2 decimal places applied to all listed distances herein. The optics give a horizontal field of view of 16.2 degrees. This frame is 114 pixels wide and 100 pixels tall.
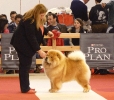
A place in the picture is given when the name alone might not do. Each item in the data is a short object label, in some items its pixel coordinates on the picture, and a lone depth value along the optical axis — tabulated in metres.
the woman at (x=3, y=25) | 9.31
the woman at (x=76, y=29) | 9.26
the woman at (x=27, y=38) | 6.02
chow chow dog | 6.22
